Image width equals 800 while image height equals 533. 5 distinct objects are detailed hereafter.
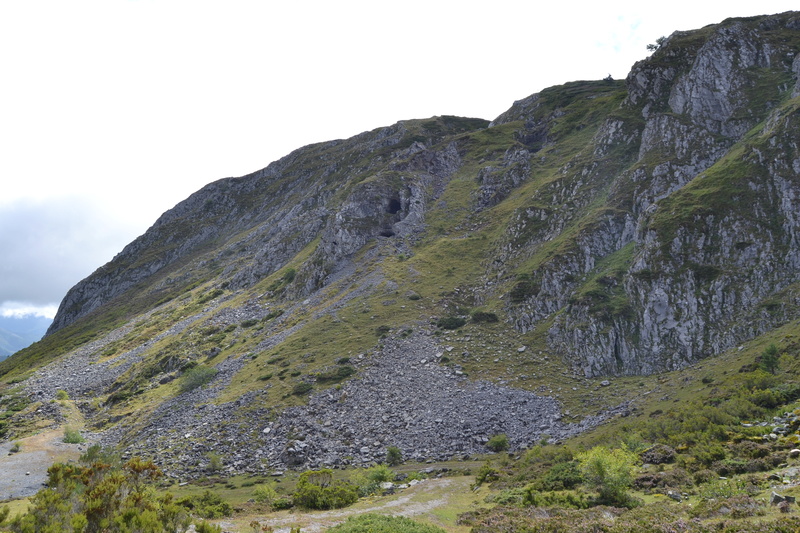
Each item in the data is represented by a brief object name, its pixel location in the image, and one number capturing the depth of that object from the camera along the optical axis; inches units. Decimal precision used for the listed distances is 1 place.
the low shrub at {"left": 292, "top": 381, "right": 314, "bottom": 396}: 2201.8
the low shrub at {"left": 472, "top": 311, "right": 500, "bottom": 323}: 2610.7
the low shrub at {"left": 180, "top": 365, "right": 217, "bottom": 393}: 2536.9
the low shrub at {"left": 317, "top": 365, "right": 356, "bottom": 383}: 2288.4
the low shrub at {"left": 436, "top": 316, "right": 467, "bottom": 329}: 2615.7
